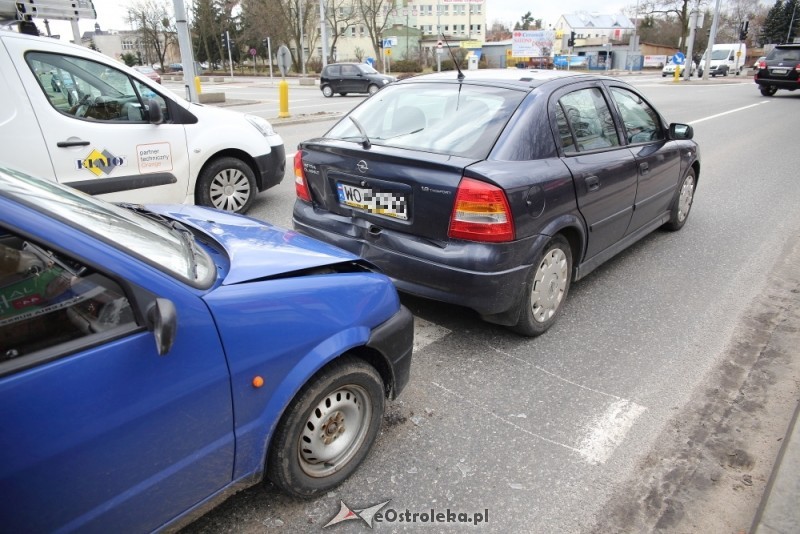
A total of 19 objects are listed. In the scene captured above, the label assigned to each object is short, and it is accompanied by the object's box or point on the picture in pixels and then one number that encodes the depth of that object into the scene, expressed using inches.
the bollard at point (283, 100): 638.5
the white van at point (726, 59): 1765.5
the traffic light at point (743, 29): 1356.1
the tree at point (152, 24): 2773.1
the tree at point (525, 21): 5649.6
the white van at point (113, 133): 175.8
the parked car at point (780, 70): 901.8
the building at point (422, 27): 3304.1
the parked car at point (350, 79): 1071.0
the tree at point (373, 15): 2378.1
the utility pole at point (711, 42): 1455.5
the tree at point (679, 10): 2534.4
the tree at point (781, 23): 3004.4
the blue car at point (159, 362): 57.8
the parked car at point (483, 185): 125.7
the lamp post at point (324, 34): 1242.5
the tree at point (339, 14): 2544.3
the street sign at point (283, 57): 741.3
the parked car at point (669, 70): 1863.9
